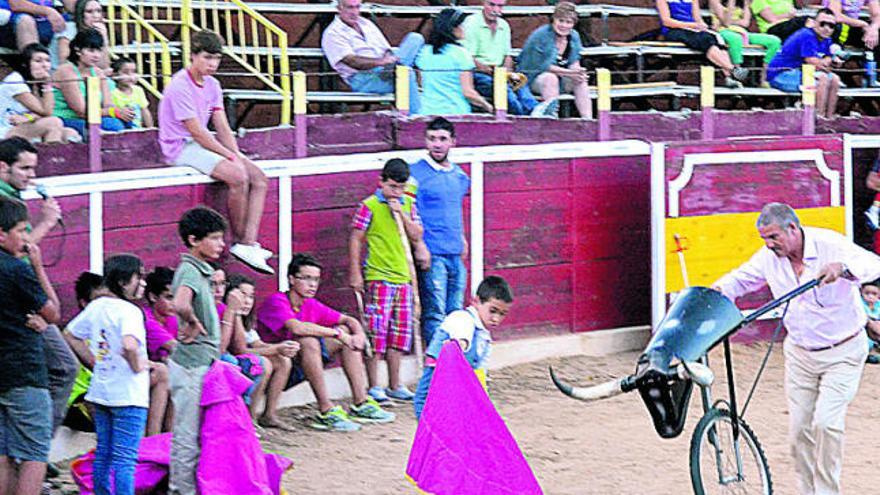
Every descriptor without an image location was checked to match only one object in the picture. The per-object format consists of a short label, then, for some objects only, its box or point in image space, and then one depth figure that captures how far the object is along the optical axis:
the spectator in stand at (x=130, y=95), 17.48
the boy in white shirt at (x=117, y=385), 13.31
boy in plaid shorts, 17.88
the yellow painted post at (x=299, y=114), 18.03
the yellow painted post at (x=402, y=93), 19.56
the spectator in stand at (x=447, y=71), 20.23
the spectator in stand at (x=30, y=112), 15.75
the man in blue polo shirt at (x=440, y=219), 18.44
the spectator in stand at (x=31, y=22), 18.01
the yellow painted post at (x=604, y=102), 21.10
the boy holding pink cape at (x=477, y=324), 13.64
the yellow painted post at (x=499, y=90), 20.41
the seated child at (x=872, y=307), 20.91
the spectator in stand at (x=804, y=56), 25.32
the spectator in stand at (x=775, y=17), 26.89
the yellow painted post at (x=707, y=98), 22.28
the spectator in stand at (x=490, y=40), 21.58
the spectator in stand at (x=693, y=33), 25.42
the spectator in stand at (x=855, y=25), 27.12
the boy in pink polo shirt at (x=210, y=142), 16.47
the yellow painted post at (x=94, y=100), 16.00
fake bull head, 12.55
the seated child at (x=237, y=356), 15.60
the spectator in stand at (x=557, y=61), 21.64
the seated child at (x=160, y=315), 15.10
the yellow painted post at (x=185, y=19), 21.35
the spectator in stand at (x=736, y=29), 26.17
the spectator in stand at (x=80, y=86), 16.35
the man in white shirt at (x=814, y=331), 13.64
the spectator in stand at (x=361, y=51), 20.57
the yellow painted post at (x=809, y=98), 23.80
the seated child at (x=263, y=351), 16.01
